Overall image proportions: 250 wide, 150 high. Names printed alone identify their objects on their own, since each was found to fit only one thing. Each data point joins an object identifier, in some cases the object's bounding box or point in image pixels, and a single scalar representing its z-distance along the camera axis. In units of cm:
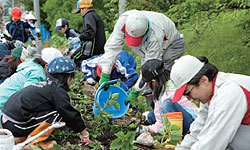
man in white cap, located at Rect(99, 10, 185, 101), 387
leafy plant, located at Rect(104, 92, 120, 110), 376
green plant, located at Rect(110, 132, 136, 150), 285
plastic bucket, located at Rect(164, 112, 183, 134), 349
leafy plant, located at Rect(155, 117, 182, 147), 272
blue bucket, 433
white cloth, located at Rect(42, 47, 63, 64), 425
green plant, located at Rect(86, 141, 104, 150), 344
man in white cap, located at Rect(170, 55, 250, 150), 204
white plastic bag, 347
